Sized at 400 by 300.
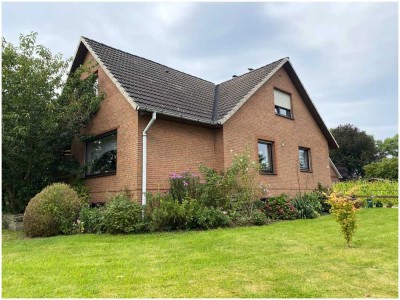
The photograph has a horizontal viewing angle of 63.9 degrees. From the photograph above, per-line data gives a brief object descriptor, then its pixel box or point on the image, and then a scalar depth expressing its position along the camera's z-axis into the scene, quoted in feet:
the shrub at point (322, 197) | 49.10
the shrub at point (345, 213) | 20.78
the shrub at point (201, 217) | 29.33
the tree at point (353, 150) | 135.23
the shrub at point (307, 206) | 41.96
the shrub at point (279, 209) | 39.70
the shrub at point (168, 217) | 28.99
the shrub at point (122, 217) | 28.43
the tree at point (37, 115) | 36.88
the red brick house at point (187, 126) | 35.83
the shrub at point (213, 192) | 33.12
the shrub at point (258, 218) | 33.71
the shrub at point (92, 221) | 29.63
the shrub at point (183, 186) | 33.47
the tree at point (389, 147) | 182.70
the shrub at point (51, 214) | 29.94
